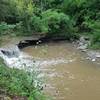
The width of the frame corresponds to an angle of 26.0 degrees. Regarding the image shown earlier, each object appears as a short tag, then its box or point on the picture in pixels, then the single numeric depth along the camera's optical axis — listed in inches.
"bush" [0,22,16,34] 446.6
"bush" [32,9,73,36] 677.7
